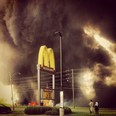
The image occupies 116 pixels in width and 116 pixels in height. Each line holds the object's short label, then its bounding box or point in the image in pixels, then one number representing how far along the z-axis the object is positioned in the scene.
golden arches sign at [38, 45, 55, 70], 44.81
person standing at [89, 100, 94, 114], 34.53
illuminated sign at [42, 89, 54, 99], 39.03
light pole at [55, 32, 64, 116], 22.76
